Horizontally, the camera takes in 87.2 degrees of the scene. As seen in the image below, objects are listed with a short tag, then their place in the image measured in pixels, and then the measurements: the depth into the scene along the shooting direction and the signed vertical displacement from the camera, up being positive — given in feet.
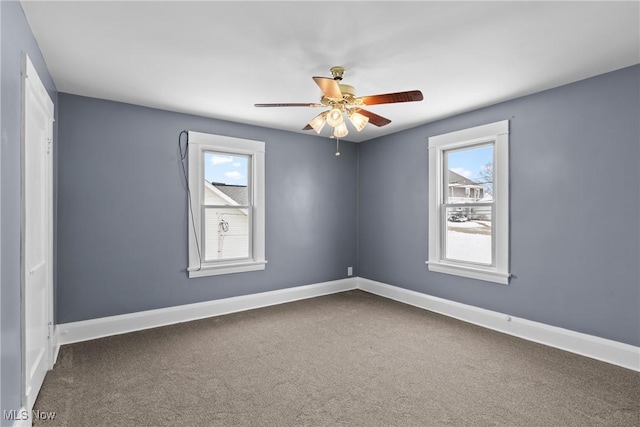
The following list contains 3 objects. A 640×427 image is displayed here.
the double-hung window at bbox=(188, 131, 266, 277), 13.66 +0.26
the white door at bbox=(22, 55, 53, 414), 6.73 -0.49
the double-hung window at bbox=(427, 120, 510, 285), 12.27 +0.34
